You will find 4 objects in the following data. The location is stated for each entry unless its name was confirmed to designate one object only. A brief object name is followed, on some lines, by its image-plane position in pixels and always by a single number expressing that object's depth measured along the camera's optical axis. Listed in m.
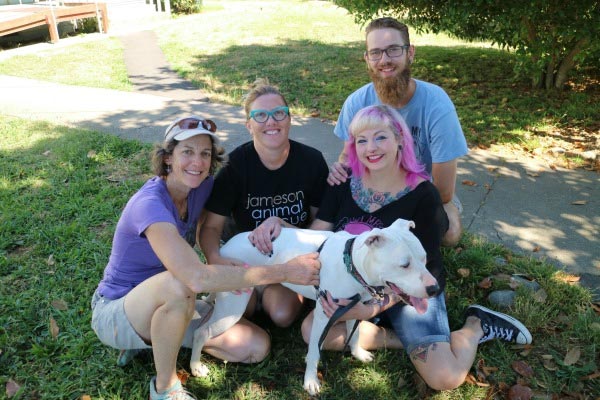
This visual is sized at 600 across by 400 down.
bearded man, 3.45
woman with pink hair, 2.75
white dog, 2.18
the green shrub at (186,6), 20.06
